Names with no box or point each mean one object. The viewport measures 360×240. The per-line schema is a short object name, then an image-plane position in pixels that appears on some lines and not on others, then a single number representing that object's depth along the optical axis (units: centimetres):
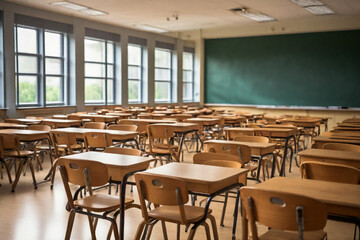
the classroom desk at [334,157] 365
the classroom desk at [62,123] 736
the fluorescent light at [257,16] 1275
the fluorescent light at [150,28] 1427
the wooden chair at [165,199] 257
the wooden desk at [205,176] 272
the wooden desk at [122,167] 308
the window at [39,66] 1065
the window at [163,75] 1617
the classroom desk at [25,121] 787
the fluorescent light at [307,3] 1112
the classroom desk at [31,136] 561
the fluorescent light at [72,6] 1049
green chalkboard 1470
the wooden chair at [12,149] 548
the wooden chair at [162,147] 616
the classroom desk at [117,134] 562
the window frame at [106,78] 1309
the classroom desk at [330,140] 505
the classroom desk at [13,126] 679
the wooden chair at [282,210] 204
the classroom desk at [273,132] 599
